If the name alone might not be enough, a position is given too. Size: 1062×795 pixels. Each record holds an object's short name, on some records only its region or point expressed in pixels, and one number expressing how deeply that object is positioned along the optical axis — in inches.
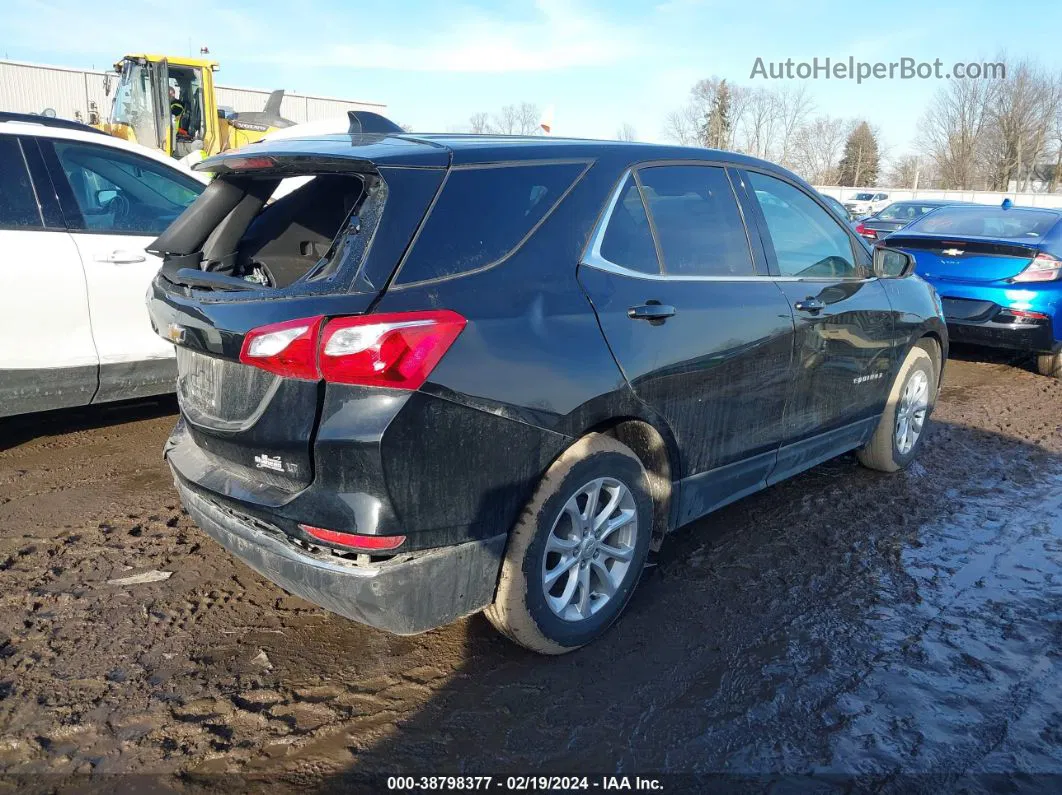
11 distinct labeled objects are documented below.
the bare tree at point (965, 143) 2135.8
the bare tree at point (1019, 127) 2062.0
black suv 91.7
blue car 282.4
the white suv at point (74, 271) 167.5
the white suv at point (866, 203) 1423.5
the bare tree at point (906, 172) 2469.2
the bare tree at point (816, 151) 2058.3
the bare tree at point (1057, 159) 2099.7
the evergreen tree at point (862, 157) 2743.6
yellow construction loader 535.5
